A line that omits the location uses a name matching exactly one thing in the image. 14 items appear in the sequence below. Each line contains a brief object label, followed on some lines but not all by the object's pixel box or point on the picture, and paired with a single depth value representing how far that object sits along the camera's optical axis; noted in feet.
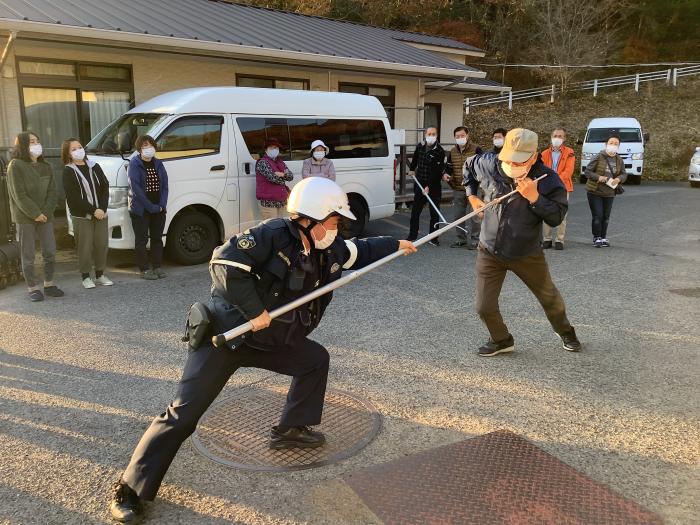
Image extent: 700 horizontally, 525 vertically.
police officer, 9.30
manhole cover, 11.09
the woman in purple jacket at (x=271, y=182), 27.63
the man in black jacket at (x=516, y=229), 14.78
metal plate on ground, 9.31
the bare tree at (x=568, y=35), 96.48
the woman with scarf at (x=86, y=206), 22.34
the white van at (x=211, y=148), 25.90
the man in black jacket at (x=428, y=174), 31.74
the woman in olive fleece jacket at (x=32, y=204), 20.83
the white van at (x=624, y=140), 64.13
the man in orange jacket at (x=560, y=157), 29.27
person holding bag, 29.35
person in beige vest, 30.78
